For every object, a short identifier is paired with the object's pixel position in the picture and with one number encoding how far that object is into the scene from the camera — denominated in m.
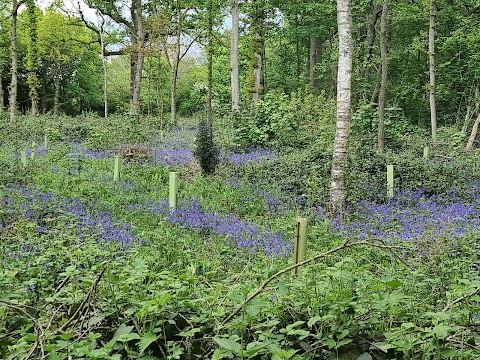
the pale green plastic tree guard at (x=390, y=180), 8.93
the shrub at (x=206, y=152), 11.12
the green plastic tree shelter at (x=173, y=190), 7.01
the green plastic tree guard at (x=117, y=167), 9.27
